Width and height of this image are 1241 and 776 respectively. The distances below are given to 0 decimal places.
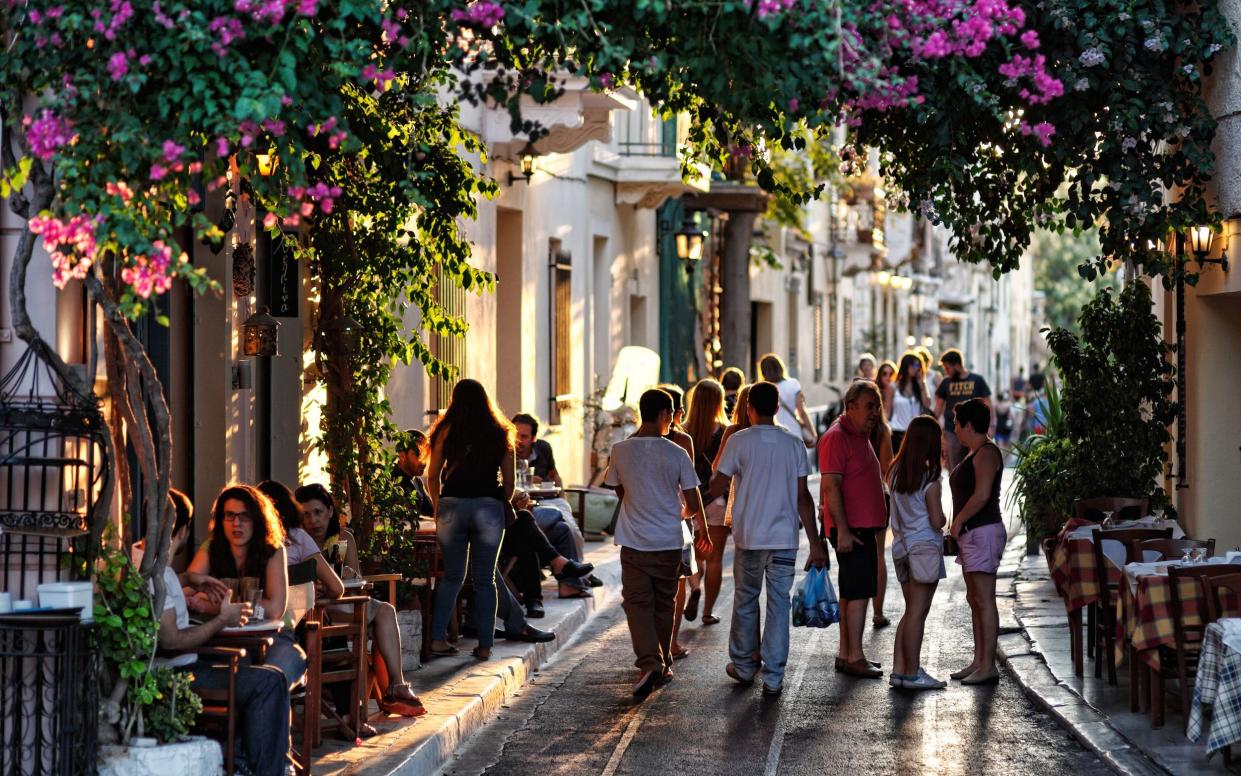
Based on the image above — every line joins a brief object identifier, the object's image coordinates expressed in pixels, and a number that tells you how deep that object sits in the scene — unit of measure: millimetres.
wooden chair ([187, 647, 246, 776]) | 7777
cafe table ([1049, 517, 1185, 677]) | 11617
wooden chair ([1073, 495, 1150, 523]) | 13328
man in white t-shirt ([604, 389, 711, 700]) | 11469
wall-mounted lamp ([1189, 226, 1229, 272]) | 12109
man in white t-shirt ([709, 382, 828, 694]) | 11430
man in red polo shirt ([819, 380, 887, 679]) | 11797
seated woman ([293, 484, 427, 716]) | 10117
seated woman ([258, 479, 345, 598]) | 9547
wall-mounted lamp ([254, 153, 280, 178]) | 7235
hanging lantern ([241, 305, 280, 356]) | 12000
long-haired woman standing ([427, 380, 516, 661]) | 12141
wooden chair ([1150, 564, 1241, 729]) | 9555
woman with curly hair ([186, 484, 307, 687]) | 8758
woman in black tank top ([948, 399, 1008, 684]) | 11523
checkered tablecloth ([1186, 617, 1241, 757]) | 8664
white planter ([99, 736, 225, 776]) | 7352
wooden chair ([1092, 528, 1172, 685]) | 11234
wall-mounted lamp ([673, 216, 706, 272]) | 26422
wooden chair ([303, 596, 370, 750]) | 9320
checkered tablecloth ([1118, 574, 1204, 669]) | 9602
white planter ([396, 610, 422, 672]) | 11602
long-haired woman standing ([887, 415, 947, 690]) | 11469
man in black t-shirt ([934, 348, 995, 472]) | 20828
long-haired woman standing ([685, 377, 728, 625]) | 14148
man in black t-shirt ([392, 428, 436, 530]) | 13188
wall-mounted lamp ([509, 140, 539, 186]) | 17542
